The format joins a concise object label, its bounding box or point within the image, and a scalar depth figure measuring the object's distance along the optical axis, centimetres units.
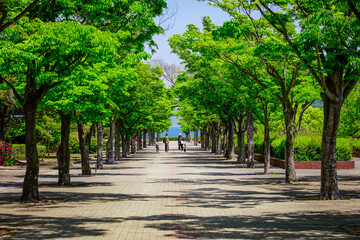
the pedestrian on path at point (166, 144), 6528
